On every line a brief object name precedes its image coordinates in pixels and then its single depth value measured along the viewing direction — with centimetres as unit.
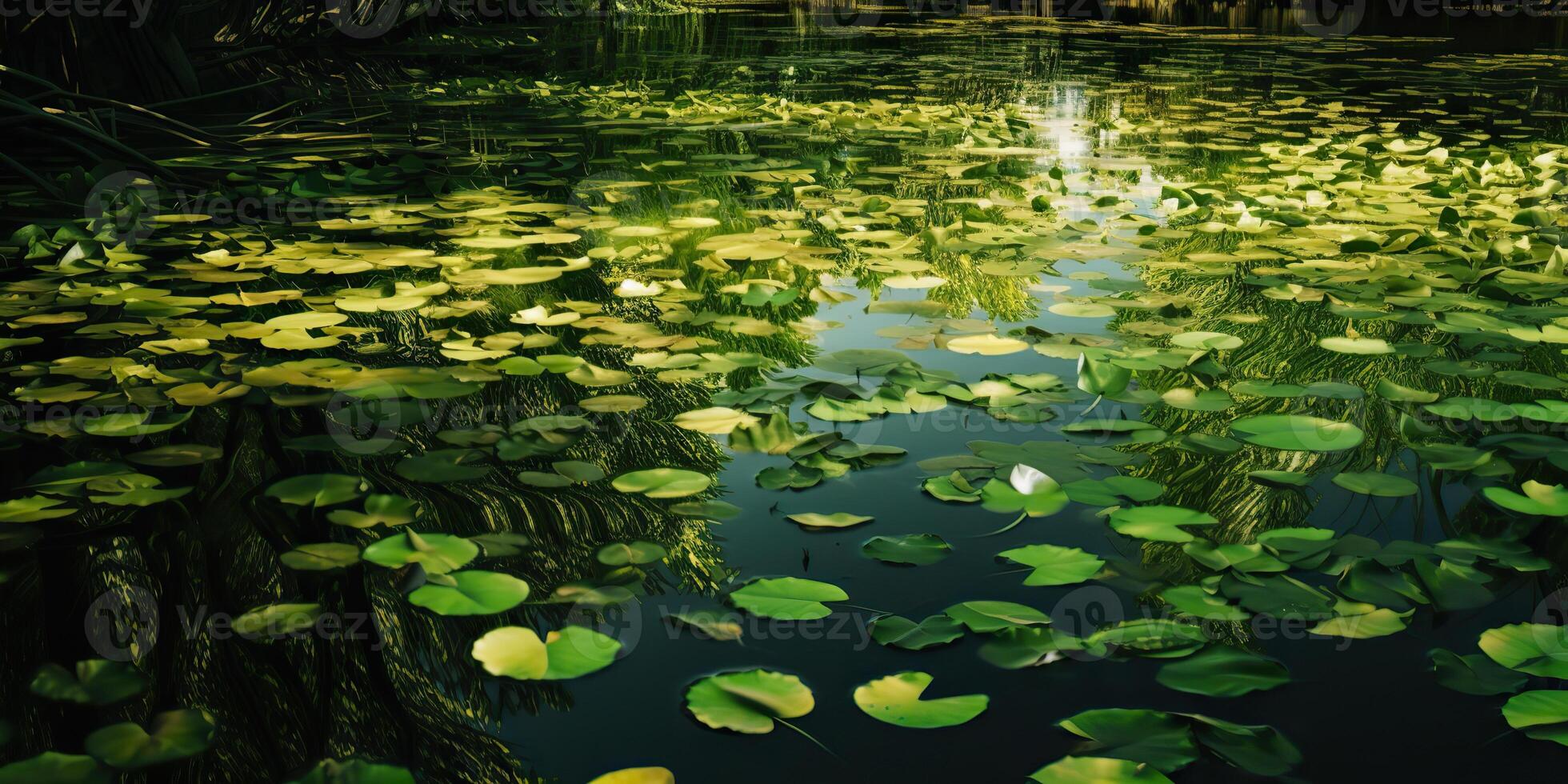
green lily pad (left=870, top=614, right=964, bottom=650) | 111
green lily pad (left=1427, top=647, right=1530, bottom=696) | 104
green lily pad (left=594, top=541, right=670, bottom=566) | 125
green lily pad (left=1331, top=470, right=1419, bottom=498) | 141
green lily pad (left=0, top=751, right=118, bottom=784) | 87
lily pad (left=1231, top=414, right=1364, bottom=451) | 154
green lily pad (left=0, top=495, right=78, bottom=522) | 131
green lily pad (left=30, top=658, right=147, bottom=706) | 101
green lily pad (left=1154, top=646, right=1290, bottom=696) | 103
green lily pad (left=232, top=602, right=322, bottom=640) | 112
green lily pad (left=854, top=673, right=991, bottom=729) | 99
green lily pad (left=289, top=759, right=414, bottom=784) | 90
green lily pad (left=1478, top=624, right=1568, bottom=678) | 105
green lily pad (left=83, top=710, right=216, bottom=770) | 91
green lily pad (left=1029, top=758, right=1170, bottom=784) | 90
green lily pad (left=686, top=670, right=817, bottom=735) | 99
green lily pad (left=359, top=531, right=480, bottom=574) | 121
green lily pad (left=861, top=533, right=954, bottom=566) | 128
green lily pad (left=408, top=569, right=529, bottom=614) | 113
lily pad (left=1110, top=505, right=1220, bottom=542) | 130
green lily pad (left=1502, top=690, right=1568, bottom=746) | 96
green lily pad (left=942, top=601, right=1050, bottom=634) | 113
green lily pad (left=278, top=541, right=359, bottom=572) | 123
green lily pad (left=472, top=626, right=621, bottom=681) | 105
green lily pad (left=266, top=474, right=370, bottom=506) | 136
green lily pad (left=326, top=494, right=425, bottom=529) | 130
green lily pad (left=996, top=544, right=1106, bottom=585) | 122
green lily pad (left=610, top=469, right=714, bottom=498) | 141
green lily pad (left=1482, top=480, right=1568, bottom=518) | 133
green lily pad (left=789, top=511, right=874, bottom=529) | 136
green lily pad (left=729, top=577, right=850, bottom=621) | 115
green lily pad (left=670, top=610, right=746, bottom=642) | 113
